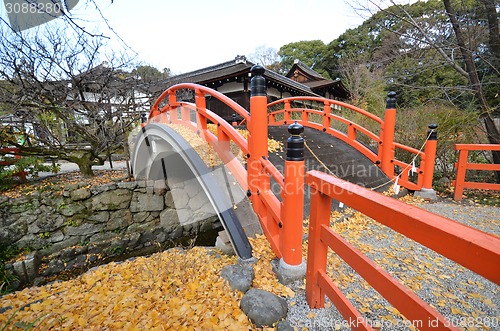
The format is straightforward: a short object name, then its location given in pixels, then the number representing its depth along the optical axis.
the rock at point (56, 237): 6.33
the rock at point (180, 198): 8.03
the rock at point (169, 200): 7.98
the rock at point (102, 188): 6.84
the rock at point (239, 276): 2.14
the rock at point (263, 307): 1.79
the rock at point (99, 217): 6.80
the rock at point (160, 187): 7.80
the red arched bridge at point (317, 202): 0.90
